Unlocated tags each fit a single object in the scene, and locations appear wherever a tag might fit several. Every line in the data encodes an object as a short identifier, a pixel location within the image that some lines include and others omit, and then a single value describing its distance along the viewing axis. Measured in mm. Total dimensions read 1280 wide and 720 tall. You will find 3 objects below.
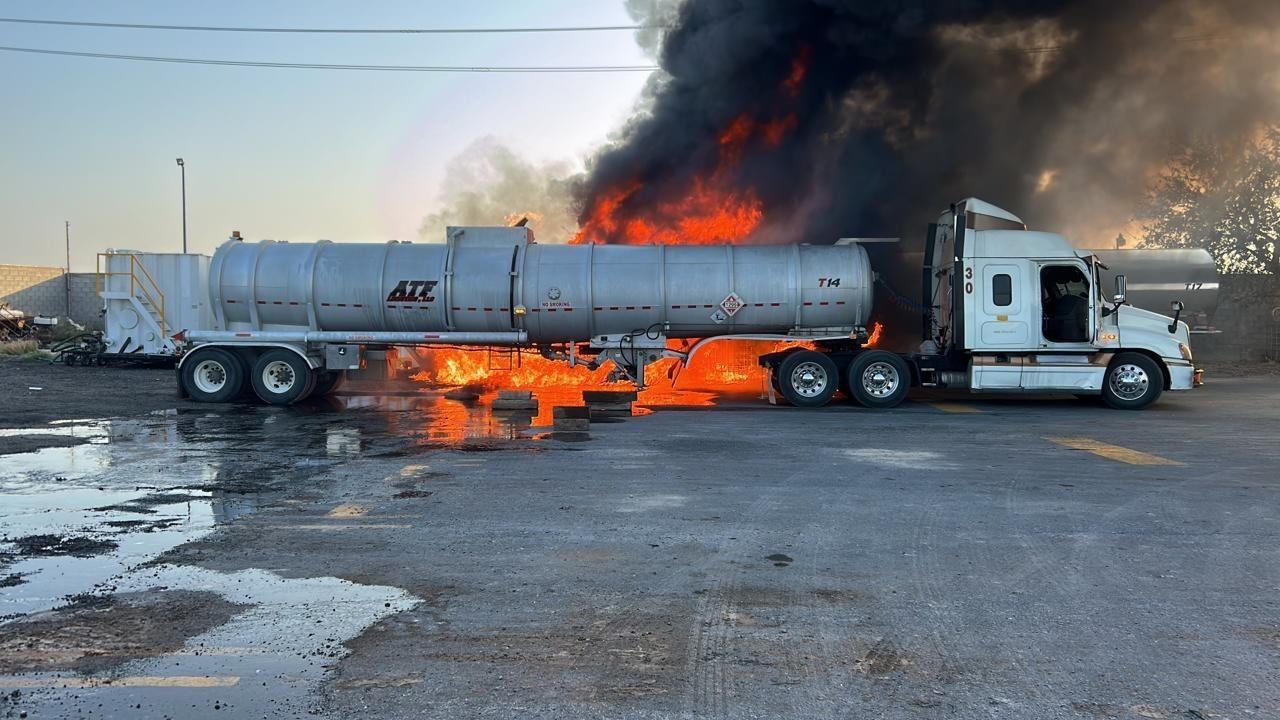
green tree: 24828
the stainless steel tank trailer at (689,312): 14914
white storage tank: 16688
